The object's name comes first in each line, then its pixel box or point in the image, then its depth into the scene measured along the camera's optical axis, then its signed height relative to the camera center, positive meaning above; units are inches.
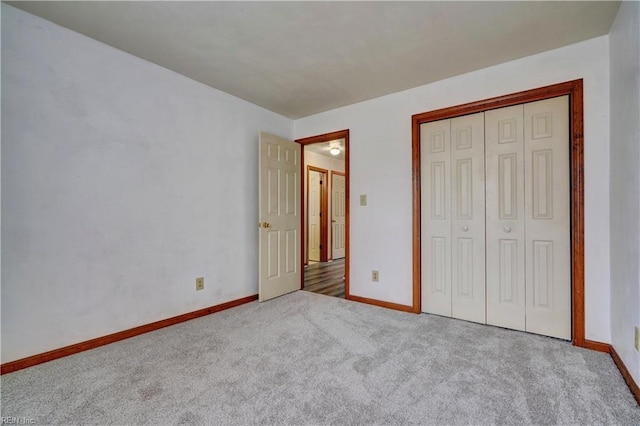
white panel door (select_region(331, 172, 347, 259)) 260.1 -3.3
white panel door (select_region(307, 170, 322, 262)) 244.5 -4.5
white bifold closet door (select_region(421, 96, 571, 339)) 92.8 -2.9
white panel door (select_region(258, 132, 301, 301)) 133.4 -2.7
